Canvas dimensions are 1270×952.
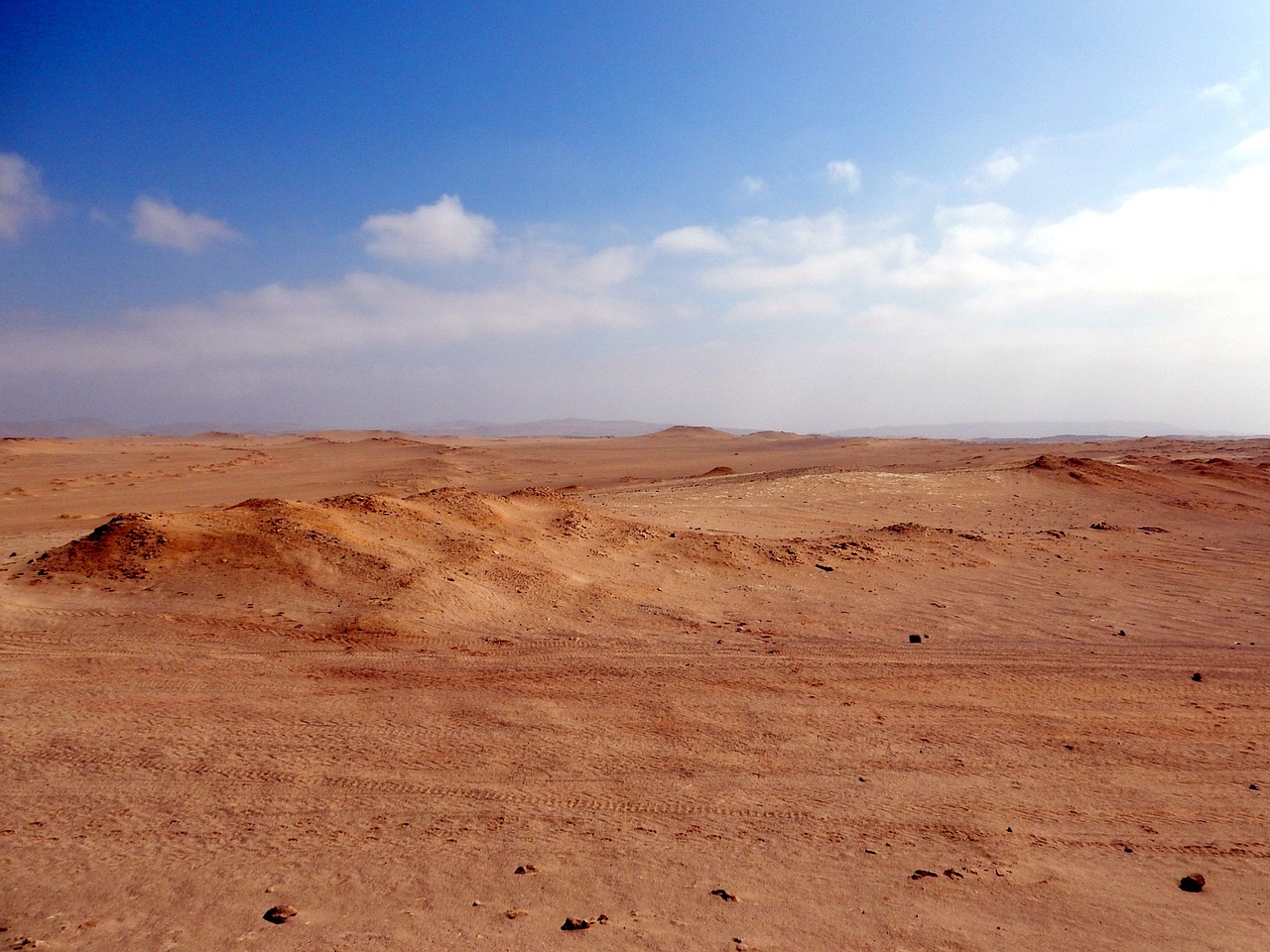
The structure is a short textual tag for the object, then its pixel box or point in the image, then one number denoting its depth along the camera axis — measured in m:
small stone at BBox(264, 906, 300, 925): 3.40
